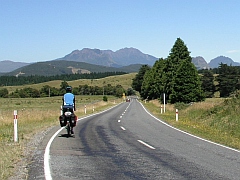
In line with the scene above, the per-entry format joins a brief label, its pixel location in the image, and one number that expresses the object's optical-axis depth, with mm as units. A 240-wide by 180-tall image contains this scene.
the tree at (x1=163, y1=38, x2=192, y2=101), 58875
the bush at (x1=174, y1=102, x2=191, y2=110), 43275
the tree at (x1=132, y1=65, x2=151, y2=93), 123156
